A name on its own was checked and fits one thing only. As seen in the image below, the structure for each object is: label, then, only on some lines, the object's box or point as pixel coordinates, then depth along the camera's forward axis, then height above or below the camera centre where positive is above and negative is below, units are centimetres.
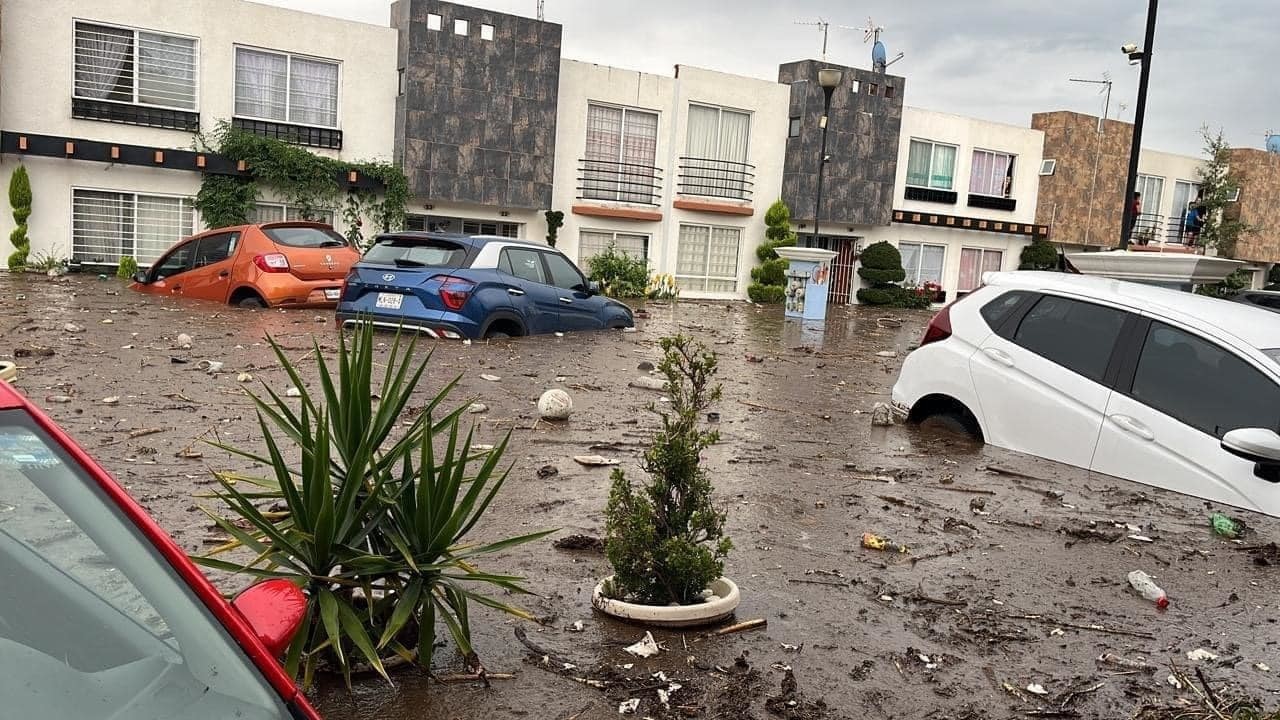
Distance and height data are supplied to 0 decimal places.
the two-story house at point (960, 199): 3712 +146
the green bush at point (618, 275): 2952 -158
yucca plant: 398 -124
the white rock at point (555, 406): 1001 -175
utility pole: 1706 +209
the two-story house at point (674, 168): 3023 +148
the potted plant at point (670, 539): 489 -140
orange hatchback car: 1800 -124
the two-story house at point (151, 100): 2292 +187
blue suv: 1488 -113
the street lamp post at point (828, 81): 2677 +361
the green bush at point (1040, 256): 3975 -31
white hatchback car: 736 -95
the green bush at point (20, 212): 2258 -81
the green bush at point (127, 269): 2366 -189
